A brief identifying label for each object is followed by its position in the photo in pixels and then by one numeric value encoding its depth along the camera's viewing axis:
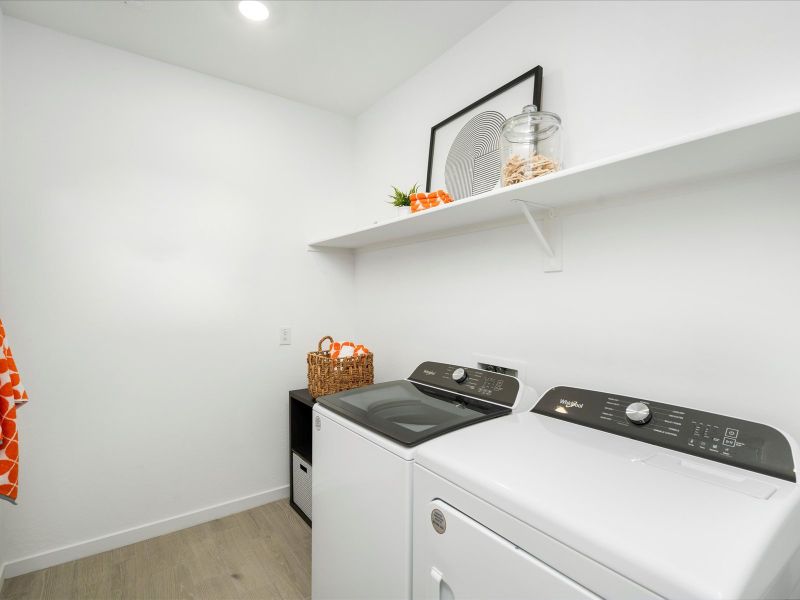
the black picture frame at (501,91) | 1.51
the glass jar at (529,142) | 1.32
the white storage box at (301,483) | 2.24
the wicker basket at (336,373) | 2.08
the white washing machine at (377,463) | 1.07
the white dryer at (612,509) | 0.60
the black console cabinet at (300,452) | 2.25
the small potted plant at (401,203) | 1.82
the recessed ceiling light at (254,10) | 1.65
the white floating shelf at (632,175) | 0.87
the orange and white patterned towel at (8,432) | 1.20
